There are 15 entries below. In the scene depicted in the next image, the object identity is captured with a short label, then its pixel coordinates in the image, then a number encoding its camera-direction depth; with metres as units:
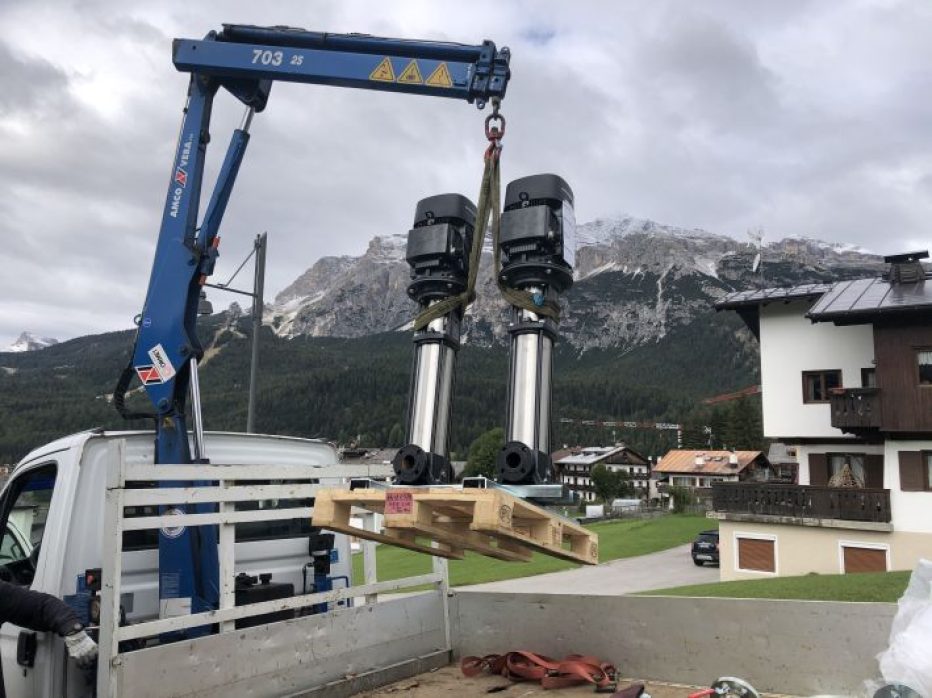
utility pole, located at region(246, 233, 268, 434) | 15.72
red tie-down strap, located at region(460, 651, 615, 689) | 4.77
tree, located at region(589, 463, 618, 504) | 92.56
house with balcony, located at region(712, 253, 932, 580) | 24.83
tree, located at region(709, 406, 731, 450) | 120.16
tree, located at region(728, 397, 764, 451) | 114.31
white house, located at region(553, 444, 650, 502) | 119.75
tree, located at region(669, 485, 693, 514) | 70.81
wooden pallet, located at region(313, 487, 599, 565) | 4.03
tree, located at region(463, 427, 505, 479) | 78.97
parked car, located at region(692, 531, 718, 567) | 35.97
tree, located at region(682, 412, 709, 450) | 129.00
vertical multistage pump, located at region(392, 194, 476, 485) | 4.98
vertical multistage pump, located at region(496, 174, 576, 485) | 4.89
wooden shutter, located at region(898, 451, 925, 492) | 24.86
